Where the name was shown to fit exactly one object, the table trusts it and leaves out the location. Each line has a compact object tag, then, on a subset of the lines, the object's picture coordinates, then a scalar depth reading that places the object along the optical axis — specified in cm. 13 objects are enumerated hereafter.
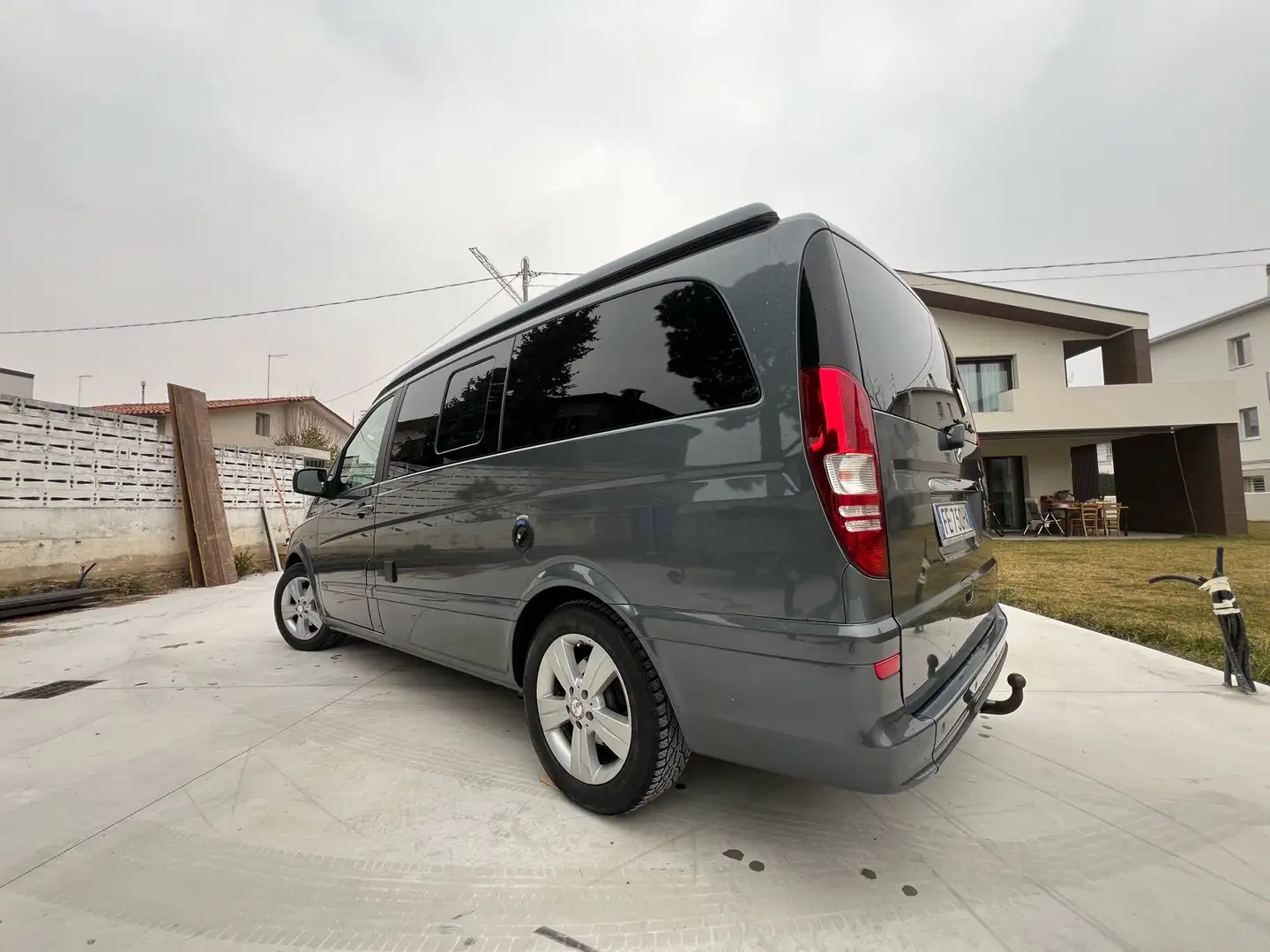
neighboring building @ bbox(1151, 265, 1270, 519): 2048
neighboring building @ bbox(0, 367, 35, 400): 1695
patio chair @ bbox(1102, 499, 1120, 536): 1245
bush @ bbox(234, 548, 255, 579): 850
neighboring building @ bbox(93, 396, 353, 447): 2170
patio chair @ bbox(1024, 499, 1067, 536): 1304
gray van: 134
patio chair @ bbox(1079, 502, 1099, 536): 1234
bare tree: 2266
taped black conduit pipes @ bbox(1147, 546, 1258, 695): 275
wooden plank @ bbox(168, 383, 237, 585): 759
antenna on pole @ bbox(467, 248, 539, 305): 1769
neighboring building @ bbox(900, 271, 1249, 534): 1175
